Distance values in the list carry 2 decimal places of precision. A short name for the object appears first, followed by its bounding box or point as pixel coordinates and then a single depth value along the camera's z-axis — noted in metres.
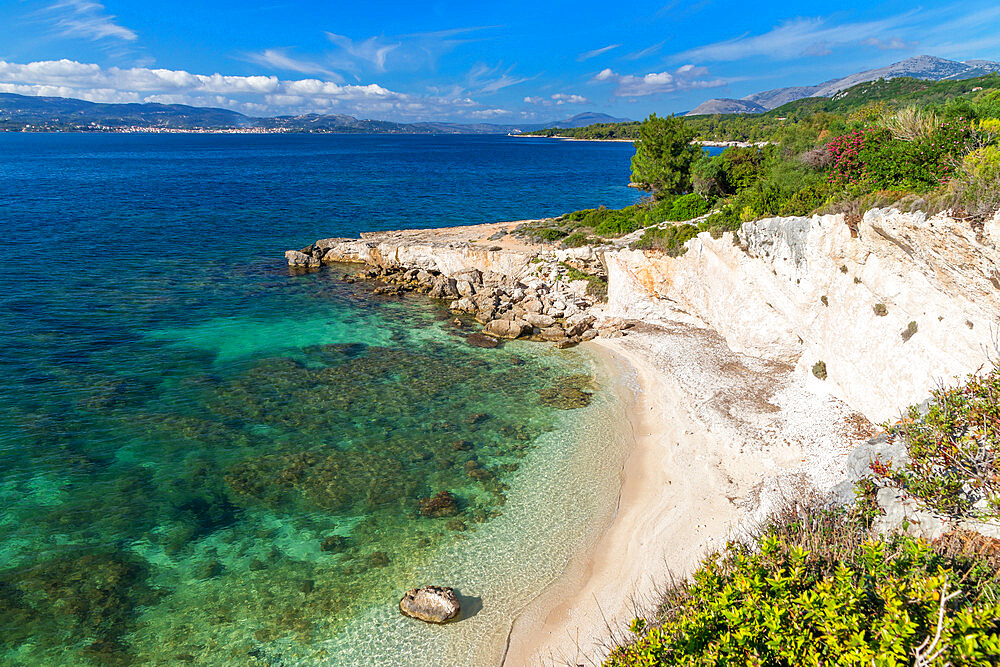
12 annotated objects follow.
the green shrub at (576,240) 36.28
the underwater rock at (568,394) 21.38
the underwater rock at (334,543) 13.98
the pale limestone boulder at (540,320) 29.75
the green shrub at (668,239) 27.69
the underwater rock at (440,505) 15.34
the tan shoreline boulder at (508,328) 28.56
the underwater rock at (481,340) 27.80
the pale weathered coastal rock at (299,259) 42.38
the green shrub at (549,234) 40.49
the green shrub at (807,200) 20.36
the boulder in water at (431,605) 11.90
